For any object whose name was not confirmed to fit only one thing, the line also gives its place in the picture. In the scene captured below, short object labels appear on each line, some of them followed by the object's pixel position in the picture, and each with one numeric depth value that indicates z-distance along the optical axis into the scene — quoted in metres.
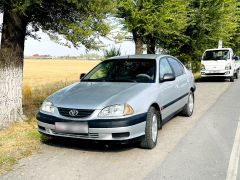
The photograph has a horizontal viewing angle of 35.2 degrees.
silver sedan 5.62
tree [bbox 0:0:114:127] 7.30
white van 18.78
